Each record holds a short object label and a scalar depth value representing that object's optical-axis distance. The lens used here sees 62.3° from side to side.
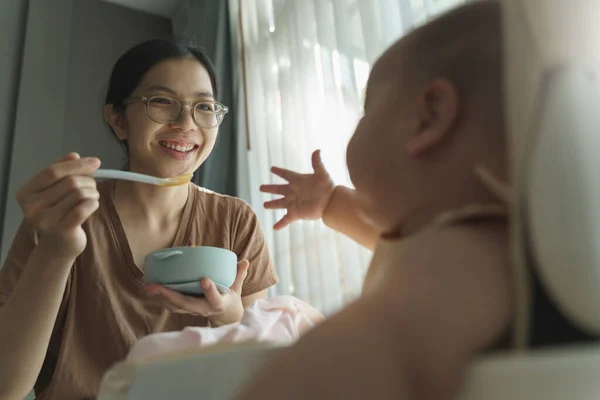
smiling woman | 0.75
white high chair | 0.29
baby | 0.30
